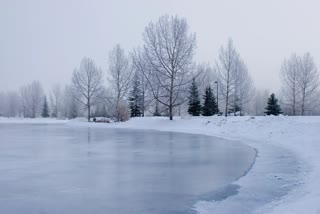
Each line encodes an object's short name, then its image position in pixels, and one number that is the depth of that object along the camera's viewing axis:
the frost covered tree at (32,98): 101.25
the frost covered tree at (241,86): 46.74
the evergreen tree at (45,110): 98.44
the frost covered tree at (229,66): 45.03
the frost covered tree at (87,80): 58.53
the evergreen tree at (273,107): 42.84
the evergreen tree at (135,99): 57.31
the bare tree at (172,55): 37.62
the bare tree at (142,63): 39.65
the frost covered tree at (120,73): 54.06
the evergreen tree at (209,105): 46.69
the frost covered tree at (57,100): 108.07
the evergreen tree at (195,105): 45.54
